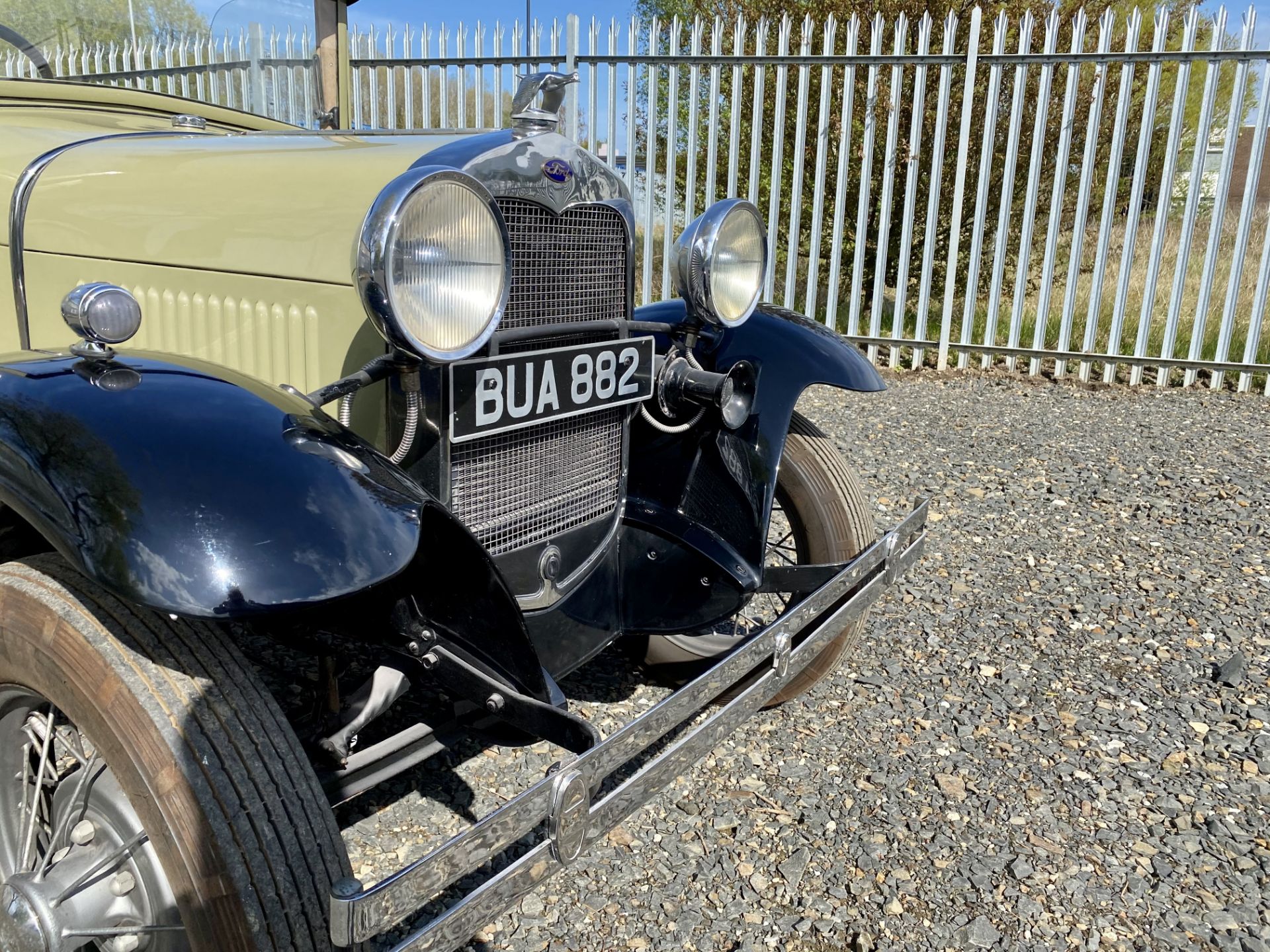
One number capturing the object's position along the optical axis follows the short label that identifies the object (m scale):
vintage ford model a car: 1.29
